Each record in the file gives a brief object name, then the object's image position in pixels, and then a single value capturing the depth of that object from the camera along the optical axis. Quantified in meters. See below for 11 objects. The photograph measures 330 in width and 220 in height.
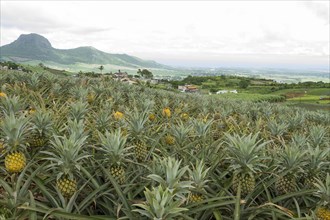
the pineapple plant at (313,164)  2.79
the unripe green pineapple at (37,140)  2.99
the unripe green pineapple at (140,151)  3.16
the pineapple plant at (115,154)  2.51
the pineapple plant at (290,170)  2.69
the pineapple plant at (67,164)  2.21
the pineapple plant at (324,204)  2.27
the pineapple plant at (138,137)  3.17
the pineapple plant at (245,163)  2.49
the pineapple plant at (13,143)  2.42
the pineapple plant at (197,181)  2.30
